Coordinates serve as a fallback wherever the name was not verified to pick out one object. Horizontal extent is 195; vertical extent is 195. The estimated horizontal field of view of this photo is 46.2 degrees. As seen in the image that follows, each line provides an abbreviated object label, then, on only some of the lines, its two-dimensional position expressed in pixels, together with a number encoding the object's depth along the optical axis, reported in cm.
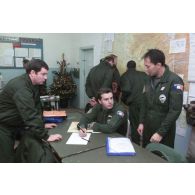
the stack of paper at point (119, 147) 161
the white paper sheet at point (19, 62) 641
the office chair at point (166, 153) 148
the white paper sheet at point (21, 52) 637
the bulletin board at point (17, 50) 621
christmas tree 631
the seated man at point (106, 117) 220
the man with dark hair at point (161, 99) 201
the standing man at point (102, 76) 374
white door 616
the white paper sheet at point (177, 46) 304
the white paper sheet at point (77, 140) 189
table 154
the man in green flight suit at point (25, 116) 188
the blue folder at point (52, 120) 264
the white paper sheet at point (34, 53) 652
